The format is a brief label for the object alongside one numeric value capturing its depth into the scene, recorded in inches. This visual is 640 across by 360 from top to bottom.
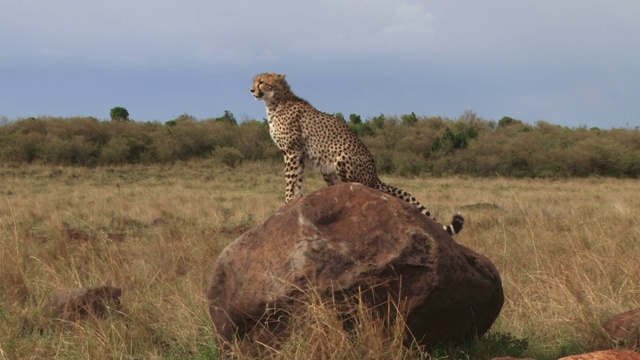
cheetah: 486.9
